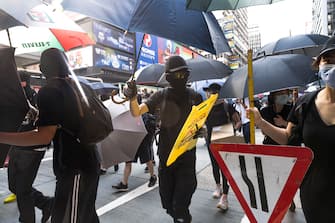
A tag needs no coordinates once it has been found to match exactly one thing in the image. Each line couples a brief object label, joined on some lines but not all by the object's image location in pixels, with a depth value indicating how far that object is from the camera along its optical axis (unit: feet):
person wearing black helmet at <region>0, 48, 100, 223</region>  5.90
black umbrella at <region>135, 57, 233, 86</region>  14.67
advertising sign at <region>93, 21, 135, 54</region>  70.87
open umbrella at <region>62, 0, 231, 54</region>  7.52
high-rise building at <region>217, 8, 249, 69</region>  178.71
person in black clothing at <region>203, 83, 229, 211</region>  13.88
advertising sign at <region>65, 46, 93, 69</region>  68.69
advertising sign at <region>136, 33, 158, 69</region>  92.72
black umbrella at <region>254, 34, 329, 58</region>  14.37
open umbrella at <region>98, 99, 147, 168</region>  10.06
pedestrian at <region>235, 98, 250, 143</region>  19.92
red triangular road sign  4.28
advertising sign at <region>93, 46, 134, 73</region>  70.69
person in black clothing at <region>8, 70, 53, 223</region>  9.64
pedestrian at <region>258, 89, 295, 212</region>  10.81
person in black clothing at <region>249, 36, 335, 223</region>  5.22
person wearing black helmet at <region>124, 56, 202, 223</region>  8.63
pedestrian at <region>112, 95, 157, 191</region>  15.81
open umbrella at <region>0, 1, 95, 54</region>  8.26
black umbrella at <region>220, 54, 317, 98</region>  8.30
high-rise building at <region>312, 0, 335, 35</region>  180.43
